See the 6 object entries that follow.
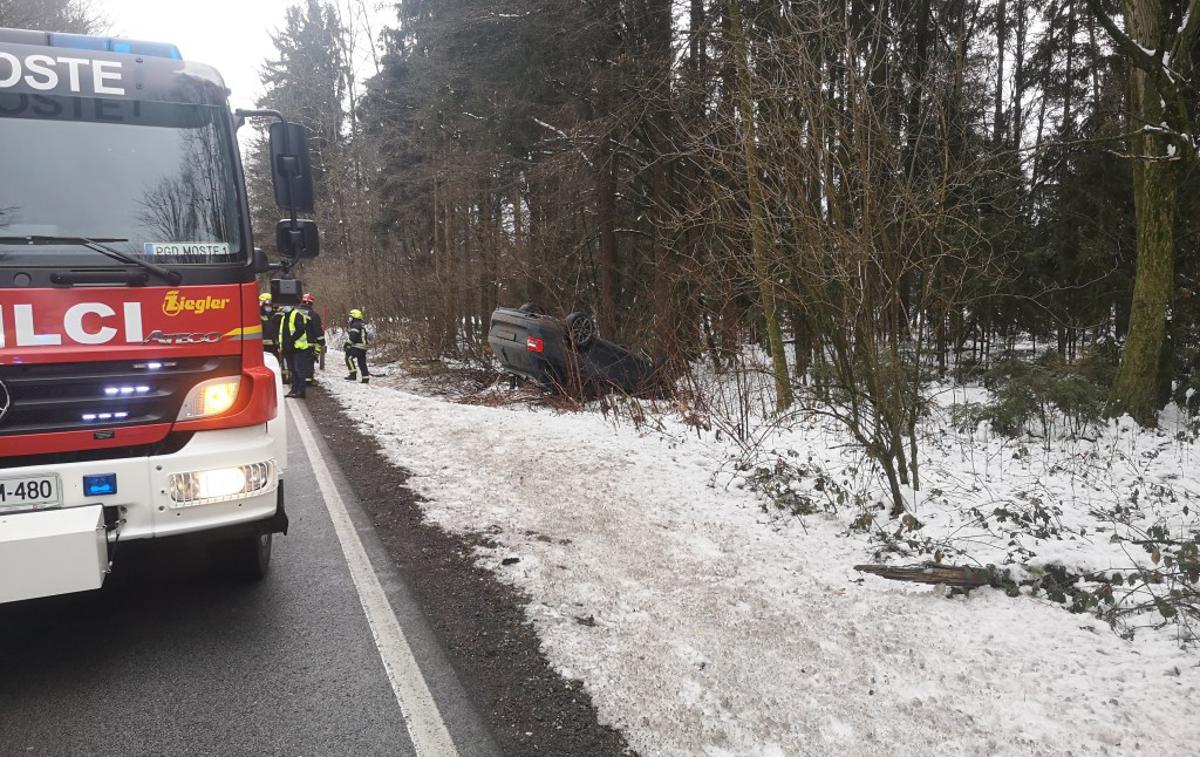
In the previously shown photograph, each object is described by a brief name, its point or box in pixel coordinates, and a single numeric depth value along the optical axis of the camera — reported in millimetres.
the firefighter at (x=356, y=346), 15531
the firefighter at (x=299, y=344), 13180
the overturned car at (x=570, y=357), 10906
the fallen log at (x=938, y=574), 4102
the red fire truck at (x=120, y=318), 3074
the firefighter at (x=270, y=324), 13164
